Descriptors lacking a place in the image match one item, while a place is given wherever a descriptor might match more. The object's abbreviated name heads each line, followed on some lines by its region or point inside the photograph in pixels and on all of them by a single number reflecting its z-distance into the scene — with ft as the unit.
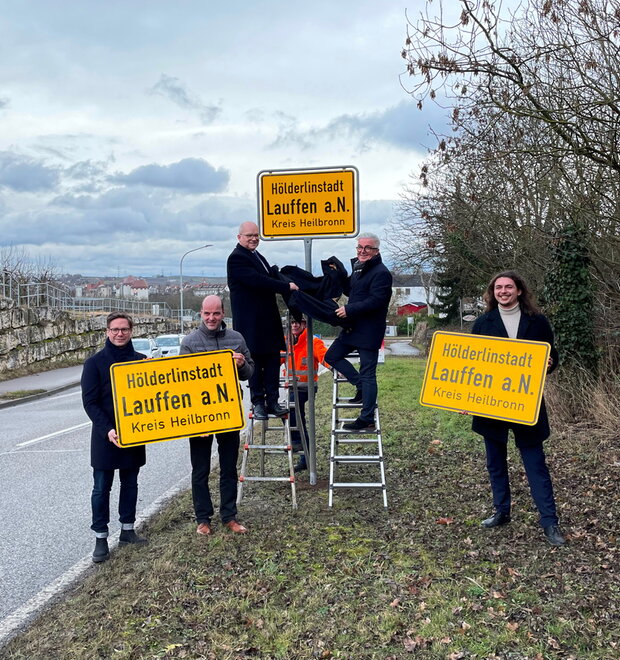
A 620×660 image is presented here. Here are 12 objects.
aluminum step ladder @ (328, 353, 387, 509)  21.66
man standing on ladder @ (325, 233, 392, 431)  22.21
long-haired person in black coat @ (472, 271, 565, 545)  18.52
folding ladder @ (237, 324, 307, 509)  22.12
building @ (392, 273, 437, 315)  365.20
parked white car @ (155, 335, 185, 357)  111.24
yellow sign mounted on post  24.27
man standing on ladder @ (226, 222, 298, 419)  21.63
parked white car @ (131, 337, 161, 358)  103.82
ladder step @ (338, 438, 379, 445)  22.86
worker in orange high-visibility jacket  27.20
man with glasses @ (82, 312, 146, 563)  19.27
